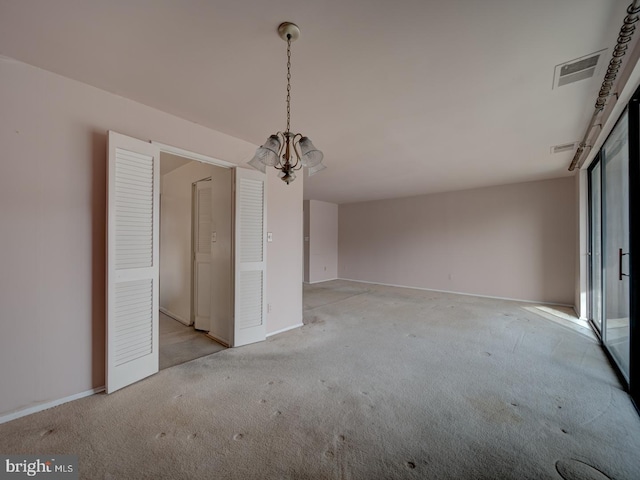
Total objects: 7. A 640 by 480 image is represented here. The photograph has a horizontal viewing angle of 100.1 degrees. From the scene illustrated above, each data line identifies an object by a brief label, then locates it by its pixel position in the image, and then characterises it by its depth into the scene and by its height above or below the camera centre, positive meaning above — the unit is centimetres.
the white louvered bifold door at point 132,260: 223 -17
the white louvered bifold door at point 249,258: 320 -21
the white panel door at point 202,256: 384 -22
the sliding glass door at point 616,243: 245 +0
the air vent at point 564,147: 345 +126
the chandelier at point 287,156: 178 +58
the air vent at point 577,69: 184 +126
